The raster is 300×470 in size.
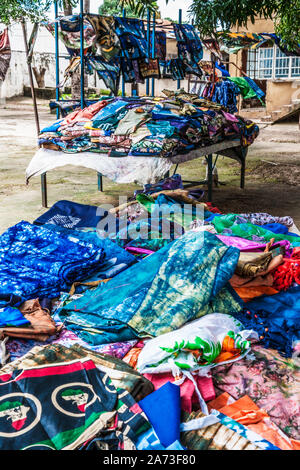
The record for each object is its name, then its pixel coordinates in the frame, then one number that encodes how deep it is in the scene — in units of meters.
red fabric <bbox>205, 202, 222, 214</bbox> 3.91
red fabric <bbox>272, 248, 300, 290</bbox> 2.75
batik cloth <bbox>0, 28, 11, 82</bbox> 8.33
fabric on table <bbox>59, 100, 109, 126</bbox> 5.02
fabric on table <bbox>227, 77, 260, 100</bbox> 7.27
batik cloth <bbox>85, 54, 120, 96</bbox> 5.64
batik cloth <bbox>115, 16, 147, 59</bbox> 5.75
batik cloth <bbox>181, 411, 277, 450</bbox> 1.65
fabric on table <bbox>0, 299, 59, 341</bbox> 2.27
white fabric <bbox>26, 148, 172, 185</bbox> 4.33
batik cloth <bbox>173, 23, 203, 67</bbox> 6.49
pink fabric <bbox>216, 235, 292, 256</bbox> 2.95
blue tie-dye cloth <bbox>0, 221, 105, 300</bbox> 2.75
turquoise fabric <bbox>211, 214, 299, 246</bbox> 3.28
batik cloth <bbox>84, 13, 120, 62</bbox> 5.44
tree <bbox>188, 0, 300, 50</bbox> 5.53
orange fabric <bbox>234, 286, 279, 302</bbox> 2.69
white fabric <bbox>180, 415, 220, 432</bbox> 1.73
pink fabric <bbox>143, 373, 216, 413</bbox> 1.89
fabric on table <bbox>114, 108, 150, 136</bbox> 4.59
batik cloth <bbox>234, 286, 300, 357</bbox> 2.34
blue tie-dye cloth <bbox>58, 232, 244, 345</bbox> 2.35
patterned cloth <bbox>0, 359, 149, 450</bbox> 1.55
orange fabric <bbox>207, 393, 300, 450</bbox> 1.75
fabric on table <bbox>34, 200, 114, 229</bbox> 3.74
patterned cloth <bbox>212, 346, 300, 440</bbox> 1.94
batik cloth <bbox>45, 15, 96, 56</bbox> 5.36
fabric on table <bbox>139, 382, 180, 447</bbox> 1.67
